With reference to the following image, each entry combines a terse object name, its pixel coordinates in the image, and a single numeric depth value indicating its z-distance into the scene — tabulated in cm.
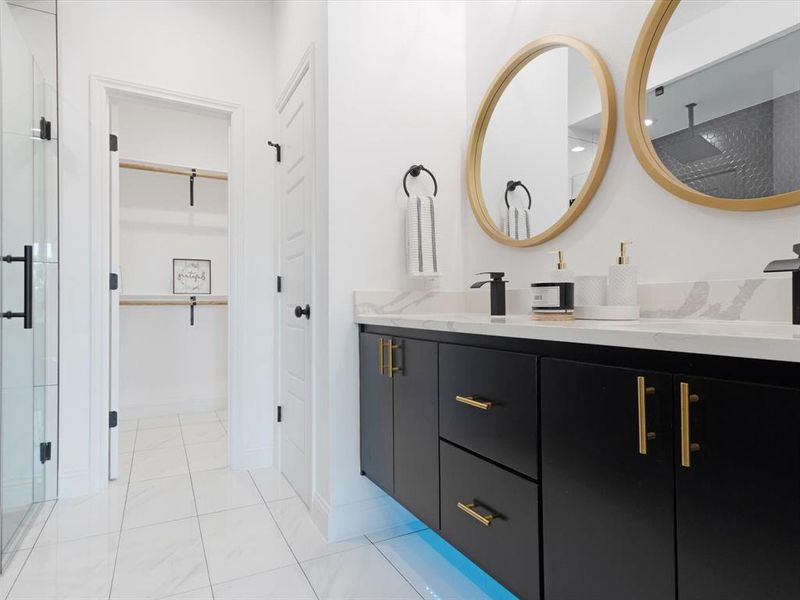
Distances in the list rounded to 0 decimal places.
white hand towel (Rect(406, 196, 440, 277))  194
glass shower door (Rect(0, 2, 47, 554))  181
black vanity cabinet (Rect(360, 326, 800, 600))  68
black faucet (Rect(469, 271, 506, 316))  168
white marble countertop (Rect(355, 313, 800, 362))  66
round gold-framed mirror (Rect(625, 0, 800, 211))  110
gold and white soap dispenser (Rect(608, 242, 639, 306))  133
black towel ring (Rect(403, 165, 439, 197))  202
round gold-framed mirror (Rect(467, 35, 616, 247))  155
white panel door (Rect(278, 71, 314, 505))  216
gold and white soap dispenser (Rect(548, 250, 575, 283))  146
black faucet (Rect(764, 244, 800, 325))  88
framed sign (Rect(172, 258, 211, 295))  395
